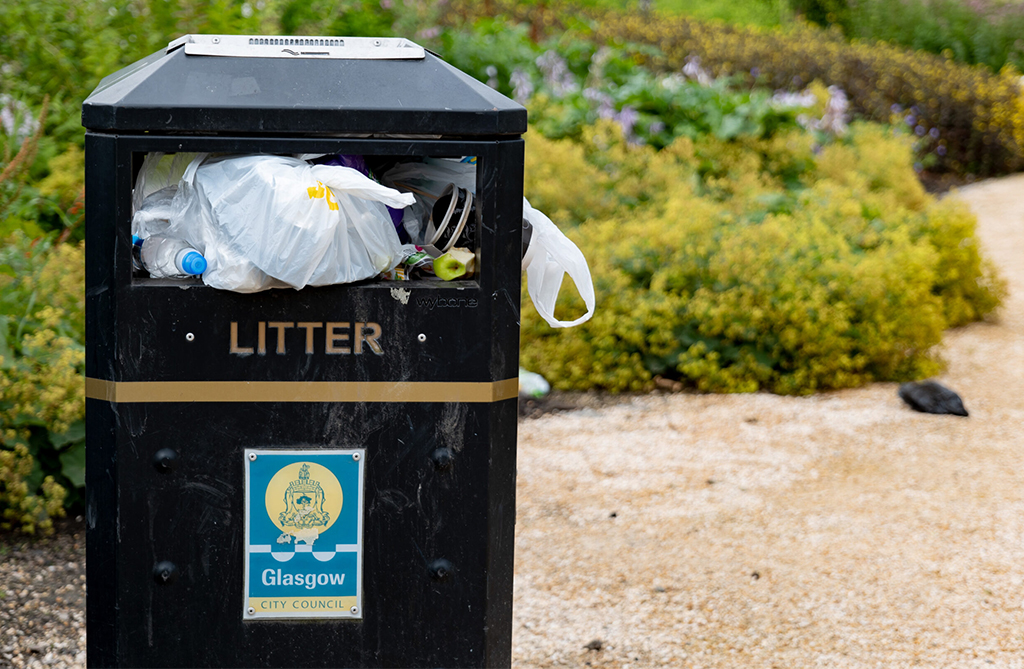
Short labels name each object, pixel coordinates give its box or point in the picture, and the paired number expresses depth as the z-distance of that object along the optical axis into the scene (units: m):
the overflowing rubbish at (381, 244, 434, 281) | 2.07
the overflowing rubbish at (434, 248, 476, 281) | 2.07
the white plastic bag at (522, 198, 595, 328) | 2.34
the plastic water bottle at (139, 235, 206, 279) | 2.01
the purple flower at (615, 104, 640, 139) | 7.71
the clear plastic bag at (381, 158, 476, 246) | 2.23
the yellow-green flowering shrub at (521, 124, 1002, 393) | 5.25
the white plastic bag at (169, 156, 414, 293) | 1.90
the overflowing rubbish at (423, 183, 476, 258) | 2.12
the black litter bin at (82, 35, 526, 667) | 1.94
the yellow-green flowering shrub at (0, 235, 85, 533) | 3.41
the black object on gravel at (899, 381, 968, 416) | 5.03
